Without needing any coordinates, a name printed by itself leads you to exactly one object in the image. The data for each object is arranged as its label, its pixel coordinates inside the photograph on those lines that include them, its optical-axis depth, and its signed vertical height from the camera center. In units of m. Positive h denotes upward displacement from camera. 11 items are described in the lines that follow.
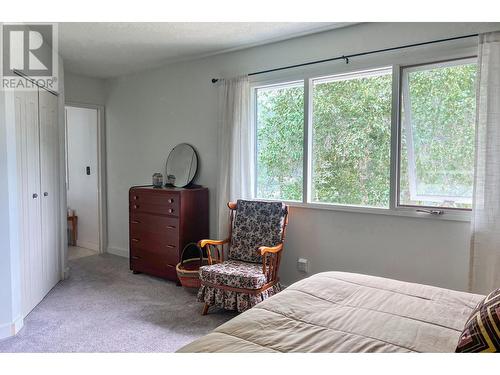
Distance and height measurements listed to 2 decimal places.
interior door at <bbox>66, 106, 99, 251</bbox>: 5.20 -0.01
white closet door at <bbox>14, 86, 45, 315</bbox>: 2.94 -0.22
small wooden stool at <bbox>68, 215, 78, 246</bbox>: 5.52 -0.87
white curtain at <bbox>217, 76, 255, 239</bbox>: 3.64 +0.26
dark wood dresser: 3.77 -0.58
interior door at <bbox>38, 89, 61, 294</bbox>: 3.44 -0.16
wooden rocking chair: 2.87 -0.79
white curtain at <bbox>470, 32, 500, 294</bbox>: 2.43 +0.00
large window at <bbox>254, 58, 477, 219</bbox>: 2.71 +0.29
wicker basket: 3.41 -0.94
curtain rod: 2.65 +0.98
